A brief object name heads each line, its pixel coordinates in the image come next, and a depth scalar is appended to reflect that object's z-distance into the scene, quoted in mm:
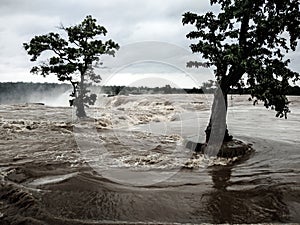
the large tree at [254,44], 10422
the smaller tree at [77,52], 20328
